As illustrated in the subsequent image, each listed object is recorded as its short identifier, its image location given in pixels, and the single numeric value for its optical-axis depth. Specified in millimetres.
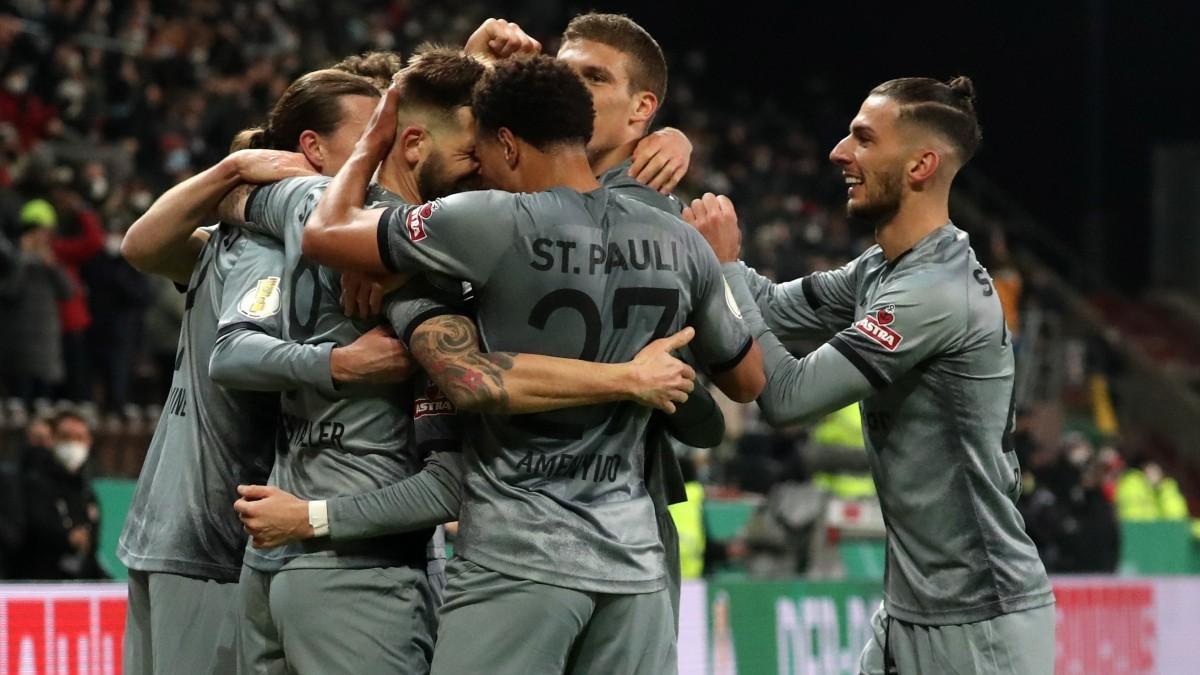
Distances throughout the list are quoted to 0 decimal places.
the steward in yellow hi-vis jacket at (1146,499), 19859
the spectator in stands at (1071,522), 15883
